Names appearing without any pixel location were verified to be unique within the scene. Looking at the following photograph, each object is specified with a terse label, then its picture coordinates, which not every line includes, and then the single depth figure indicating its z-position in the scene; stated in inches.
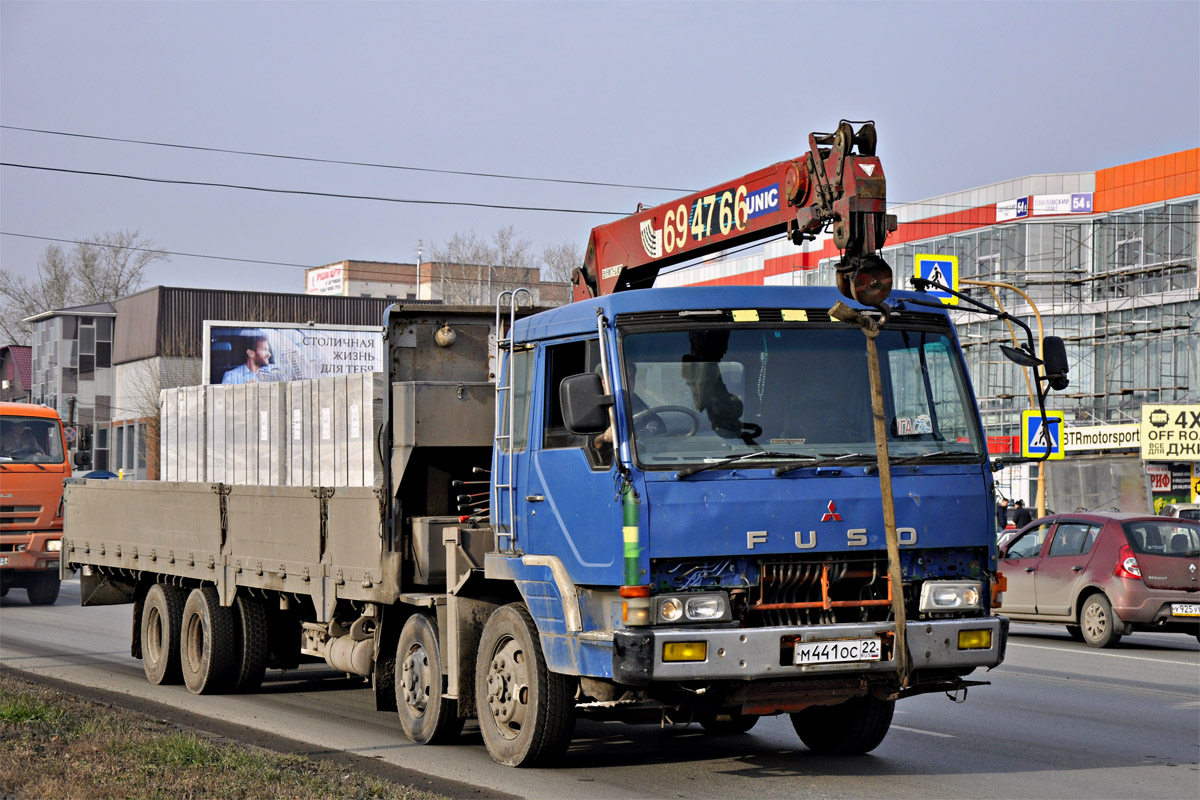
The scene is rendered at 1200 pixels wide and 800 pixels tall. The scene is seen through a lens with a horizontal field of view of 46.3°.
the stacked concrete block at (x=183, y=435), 515.2
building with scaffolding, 1940.2
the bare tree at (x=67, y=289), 3142.2
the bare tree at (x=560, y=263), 2850.1
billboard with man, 2159.2
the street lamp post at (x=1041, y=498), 1193.7
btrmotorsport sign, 1844.2
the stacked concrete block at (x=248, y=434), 456.4
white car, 1289.4
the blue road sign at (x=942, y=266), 1043.3
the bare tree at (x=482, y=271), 2832.2
